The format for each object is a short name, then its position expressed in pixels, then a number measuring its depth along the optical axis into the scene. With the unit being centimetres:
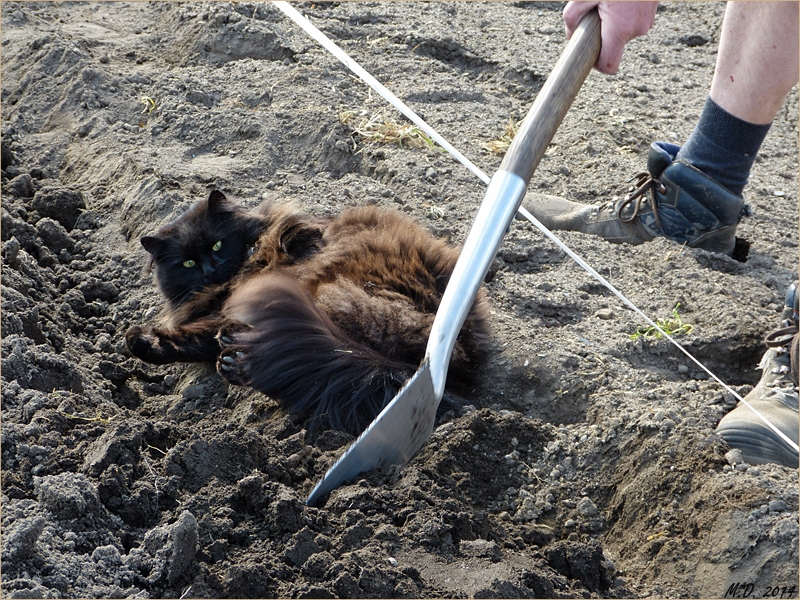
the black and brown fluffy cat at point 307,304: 262
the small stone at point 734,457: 227
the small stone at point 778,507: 204
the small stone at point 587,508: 234
